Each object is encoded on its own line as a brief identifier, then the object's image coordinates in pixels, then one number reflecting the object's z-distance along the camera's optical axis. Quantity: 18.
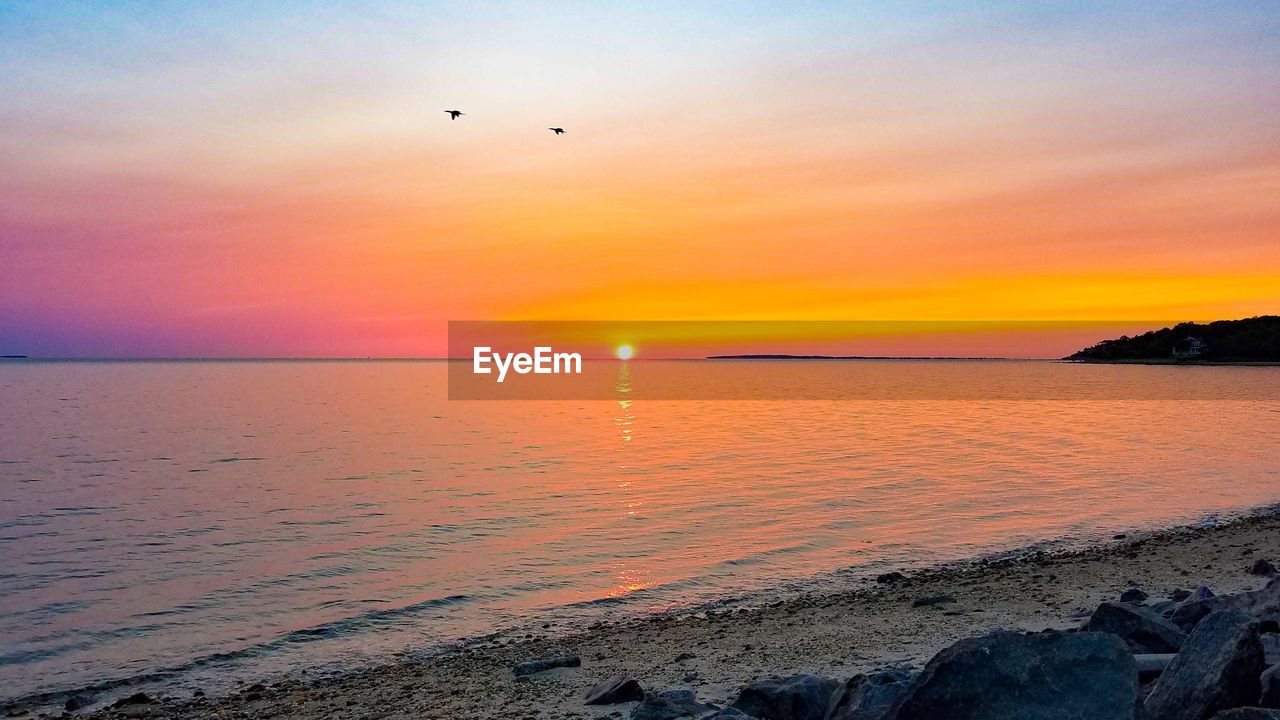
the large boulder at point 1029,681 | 6.25
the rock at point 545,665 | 12.67
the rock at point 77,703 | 12.30
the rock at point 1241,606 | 10.31
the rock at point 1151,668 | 8.71
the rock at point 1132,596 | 14.49
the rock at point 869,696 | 7.51
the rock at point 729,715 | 7.93
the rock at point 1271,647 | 8.06
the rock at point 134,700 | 12.36
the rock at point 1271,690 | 6.84
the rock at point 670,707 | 9.50
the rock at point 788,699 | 8.86
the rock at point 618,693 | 10.65
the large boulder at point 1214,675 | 6.95
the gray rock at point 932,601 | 15.88
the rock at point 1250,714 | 6.20
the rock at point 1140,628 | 9.86
